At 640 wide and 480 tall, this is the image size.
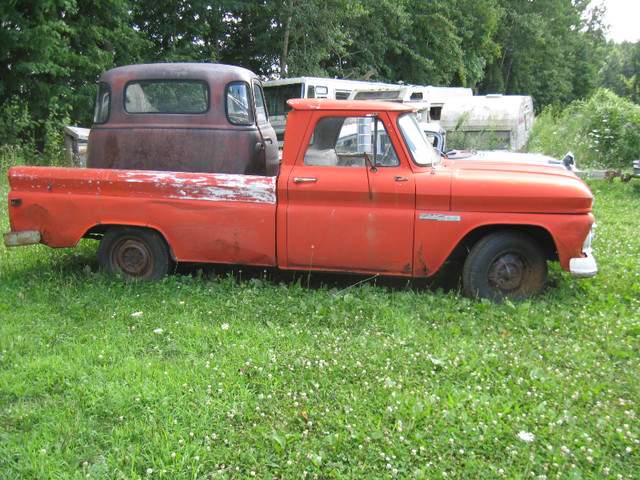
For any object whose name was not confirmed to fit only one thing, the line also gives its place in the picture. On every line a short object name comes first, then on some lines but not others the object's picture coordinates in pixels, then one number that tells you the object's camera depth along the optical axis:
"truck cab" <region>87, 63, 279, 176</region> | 5.50
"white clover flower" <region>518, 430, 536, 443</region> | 2.98
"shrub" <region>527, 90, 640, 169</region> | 12.40
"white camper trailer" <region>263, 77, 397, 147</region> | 14.14
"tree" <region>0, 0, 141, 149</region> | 13.28
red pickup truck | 4.68
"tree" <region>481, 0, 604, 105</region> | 37.88
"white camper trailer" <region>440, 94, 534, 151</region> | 13.00
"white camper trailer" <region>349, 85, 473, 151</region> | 13.67
